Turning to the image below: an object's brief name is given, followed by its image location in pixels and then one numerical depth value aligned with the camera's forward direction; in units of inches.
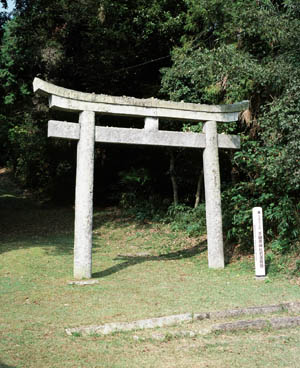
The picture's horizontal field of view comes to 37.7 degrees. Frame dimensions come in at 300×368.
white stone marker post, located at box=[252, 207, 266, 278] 331.6
